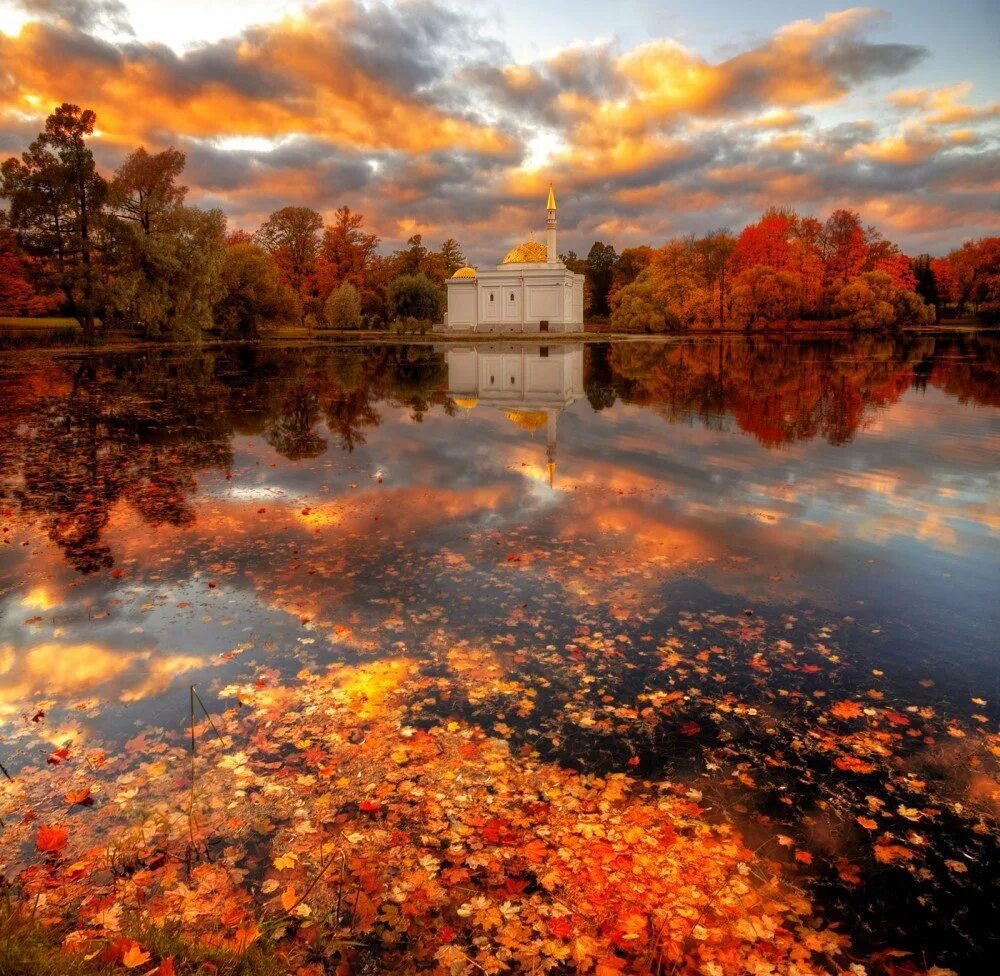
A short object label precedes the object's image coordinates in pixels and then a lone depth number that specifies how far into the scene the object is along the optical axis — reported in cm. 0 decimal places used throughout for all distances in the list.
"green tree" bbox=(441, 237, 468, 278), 12025
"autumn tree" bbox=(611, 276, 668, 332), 9619
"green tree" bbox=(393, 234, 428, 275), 11288
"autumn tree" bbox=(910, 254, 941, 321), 10769
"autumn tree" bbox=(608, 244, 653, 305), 13662
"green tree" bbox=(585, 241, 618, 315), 14338
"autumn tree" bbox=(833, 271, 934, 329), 8200
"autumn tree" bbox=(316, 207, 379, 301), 9862
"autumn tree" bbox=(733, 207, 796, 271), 9431
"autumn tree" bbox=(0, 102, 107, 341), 4934
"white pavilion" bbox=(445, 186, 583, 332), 9412
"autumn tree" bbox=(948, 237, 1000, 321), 9500
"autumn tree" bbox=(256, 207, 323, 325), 9312
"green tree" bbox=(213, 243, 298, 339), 6347
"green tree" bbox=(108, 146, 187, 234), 5303
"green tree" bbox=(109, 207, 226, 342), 5038
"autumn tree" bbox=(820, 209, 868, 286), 9269
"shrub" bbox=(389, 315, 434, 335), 9044
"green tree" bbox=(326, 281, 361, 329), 8238
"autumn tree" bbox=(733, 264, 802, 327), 7975
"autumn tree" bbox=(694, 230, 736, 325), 8775
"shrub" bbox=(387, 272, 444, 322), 8838
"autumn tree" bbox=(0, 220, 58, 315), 5494
